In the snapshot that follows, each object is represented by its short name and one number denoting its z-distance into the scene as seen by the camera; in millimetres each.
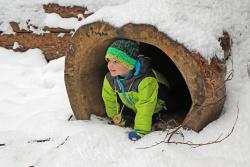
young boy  2920
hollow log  2443
